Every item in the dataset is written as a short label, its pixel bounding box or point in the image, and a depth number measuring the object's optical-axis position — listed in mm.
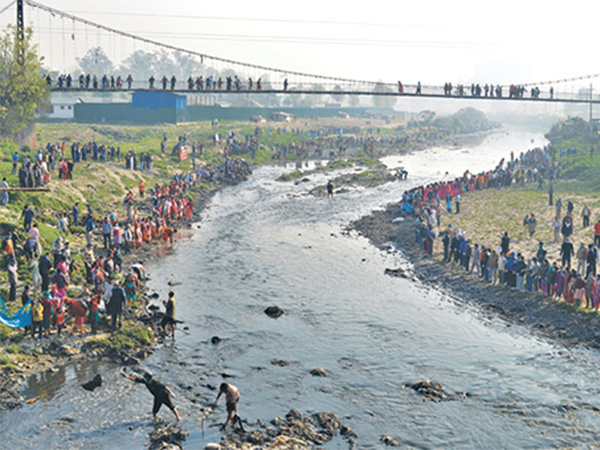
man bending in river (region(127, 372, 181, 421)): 17484
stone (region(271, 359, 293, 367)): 22172
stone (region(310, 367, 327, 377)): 21344
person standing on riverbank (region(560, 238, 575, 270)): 30219
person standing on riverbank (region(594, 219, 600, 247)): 32794
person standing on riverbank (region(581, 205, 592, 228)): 39219
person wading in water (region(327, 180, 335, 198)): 59469
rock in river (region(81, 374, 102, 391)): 19453
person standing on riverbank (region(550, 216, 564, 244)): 36469
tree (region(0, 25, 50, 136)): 50688
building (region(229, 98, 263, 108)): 156350
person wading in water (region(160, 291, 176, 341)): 23875
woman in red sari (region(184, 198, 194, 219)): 46406
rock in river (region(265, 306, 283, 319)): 27281
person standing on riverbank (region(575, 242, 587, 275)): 28828
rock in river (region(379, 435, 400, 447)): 17047
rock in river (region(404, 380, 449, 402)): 19781
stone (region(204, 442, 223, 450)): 16125
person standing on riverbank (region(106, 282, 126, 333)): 22969
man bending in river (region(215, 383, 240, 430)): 17250
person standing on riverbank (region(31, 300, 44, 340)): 21594
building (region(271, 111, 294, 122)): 128000
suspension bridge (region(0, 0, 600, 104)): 57778
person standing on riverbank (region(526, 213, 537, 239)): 37812
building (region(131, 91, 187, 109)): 97688
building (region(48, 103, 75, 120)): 97712
